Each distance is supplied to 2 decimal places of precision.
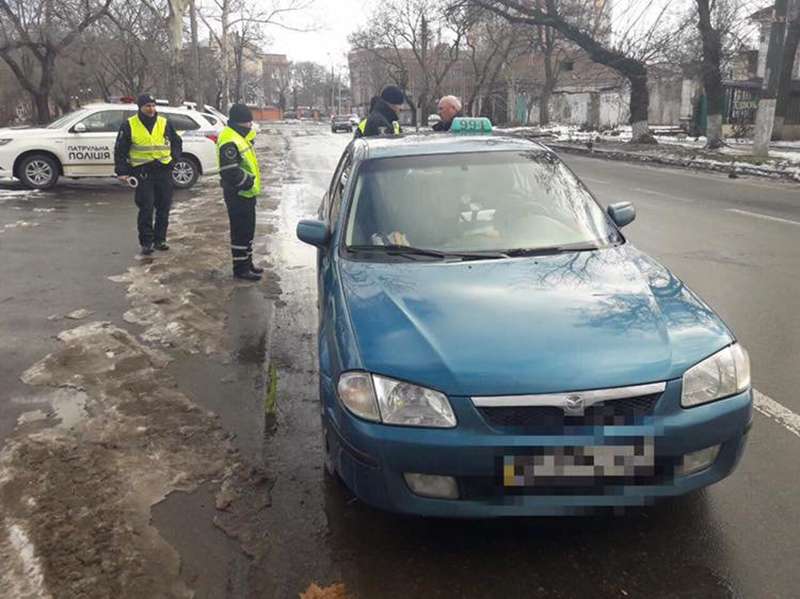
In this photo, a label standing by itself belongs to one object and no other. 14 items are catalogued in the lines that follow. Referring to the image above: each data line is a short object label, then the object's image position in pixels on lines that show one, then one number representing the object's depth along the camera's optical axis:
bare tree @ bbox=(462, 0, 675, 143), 29.12
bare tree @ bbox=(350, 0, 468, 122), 54.19
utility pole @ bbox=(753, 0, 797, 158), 19.36
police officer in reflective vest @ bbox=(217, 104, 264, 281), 7.04
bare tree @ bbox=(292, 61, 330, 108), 126.06
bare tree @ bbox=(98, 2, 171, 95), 34.88
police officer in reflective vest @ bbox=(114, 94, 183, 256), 8.41
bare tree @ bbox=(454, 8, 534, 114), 41.62
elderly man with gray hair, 8.62
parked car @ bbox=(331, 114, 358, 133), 55.78
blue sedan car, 2.61
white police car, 14.20
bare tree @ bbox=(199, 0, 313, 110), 34.56
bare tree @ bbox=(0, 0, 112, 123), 24.44
